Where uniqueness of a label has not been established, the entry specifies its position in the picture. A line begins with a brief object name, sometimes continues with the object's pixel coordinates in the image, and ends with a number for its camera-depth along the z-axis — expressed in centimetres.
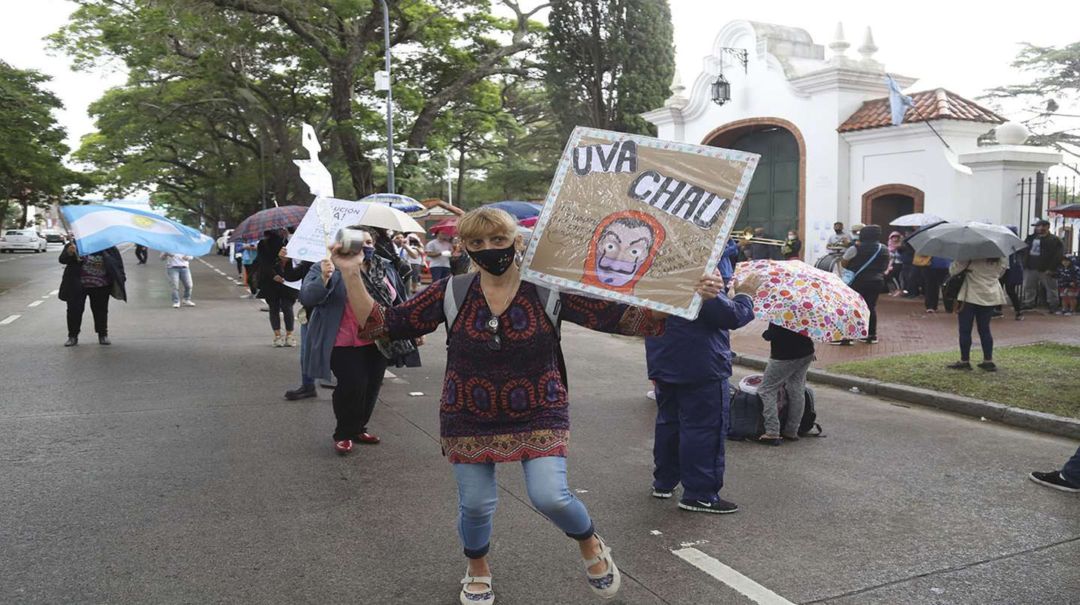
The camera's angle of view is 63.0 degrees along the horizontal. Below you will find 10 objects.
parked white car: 5247
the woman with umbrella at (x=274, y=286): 1107
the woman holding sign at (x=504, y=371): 328
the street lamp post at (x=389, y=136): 2388
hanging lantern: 2038
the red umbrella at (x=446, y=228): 1855
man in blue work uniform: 464
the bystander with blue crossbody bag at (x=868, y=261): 1107
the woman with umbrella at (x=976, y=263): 877
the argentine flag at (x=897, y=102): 1662
